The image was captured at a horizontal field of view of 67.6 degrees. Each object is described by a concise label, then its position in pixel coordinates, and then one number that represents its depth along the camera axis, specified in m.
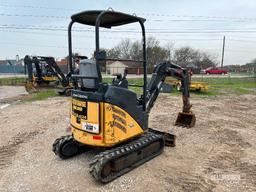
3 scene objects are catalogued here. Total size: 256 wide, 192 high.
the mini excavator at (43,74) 12.59
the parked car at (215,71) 38.79
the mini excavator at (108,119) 3.11
